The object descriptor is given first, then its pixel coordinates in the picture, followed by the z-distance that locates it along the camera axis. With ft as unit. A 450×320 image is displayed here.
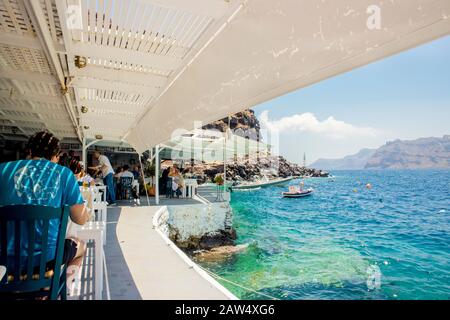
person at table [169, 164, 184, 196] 43.09
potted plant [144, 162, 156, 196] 45.76
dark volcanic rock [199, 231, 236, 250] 36.78
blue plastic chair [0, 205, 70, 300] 5.67
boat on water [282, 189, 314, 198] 147.47
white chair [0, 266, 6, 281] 4.57
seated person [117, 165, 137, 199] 36.19
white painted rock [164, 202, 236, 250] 31.94
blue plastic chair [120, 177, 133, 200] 37.29
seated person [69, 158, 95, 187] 15.36
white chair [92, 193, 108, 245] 17.74
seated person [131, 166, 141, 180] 45.92
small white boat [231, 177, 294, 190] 150.10
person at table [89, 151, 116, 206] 31.62
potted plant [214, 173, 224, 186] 43.15
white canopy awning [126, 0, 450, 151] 4.84
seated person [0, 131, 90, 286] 6.20
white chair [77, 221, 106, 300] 9.77
